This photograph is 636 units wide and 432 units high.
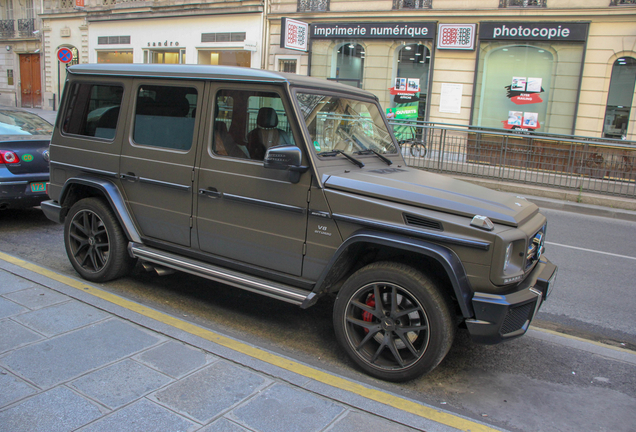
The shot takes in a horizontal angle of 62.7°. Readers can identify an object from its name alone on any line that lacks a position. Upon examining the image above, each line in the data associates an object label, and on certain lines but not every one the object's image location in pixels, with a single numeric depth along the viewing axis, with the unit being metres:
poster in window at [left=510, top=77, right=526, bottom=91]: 17.30
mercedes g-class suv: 3.23
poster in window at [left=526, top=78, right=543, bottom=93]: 17.06
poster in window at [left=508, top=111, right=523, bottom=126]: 17.38
